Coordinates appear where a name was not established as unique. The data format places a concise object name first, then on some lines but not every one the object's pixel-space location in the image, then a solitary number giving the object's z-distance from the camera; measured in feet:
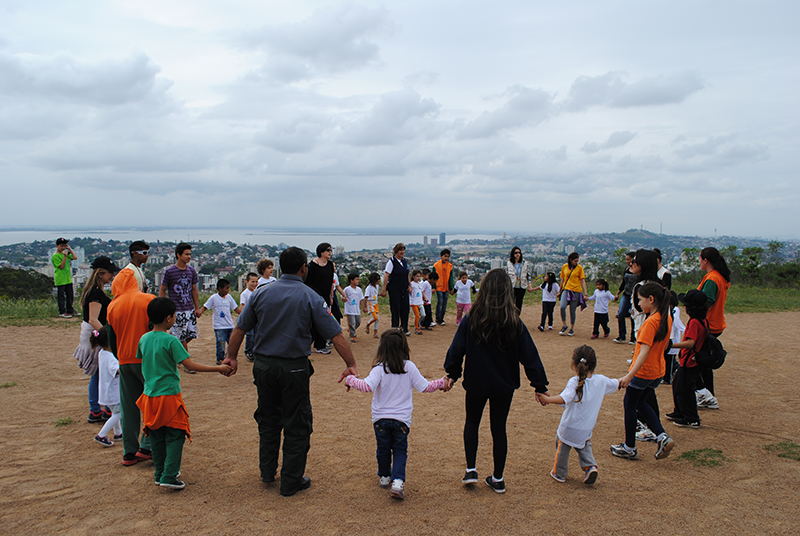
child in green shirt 12.31
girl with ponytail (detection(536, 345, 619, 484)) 12.82
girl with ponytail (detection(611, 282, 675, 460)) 14.44
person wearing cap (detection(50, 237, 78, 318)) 36.63
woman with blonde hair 16.31
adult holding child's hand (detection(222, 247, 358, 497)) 12.16
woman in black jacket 11.81
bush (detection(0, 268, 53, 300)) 53.42
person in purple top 22.49
